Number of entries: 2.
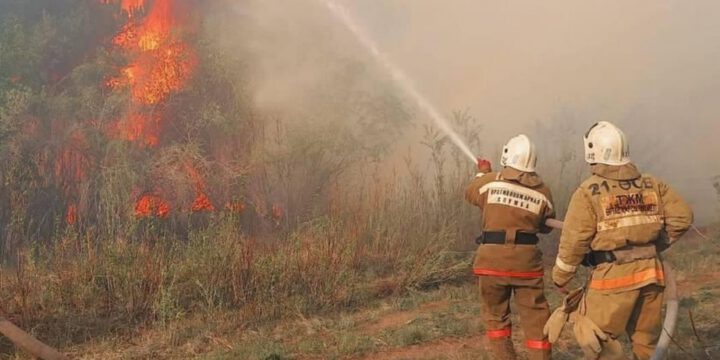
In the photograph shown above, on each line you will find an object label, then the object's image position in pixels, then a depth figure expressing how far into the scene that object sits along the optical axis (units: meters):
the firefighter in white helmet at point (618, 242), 3.78
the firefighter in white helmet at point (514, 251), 4.67
